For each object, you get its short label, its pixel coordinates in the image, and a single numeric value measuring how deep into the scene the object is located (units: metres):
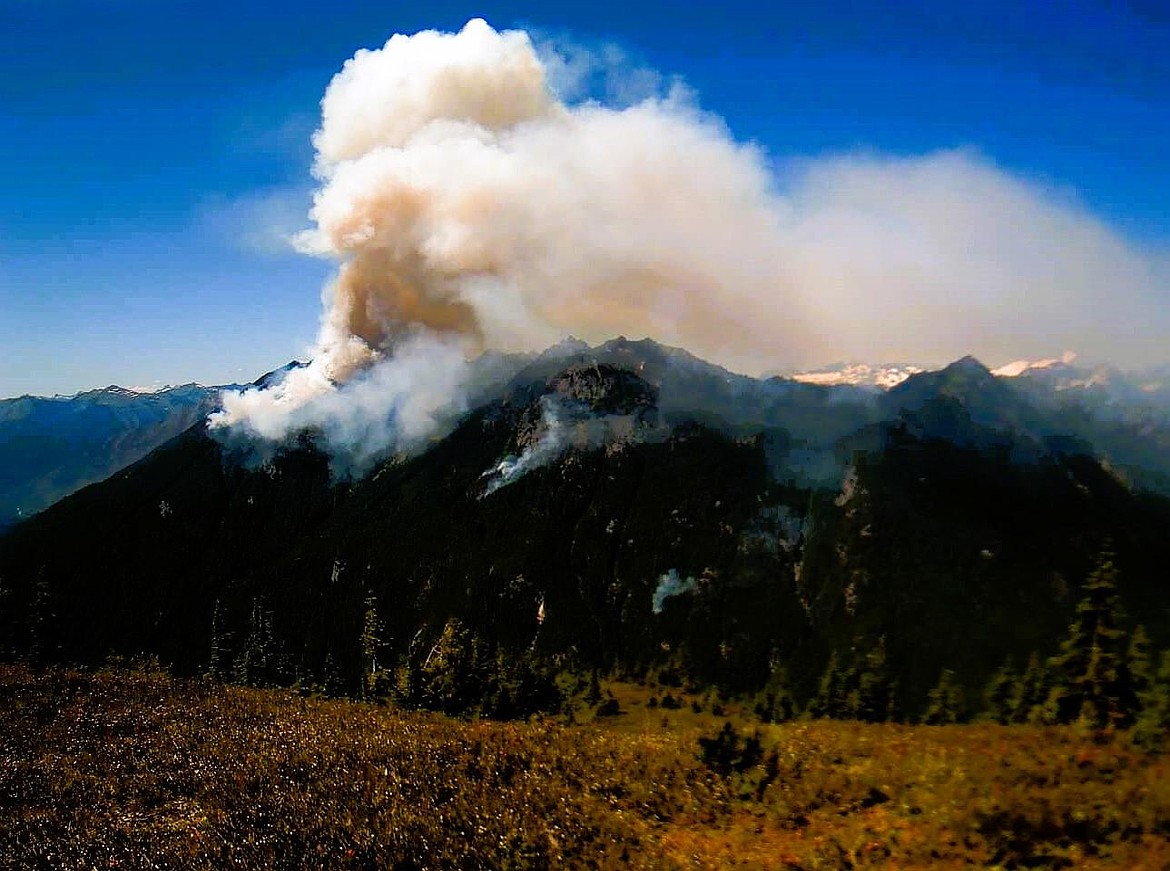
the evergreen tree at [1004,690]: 76.93
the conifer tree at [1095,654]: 53.12
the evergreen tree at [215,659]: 143.31
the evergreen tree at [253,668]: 132.75
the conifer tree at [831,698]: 85.24
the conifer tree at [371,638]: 105.31
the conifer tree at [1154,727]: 19.94
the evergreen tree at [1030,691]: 71.25
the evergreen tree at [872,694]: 81.44
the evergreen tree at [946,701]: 57.84
